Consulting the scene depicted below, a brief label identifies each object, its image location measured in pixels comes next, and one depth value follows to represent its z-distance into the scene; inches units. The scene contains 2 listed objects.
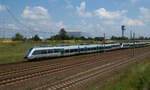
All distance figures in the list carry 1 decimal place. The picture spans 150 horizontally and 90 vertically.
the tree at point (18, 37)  3833.7
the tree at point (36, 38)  3763.5
